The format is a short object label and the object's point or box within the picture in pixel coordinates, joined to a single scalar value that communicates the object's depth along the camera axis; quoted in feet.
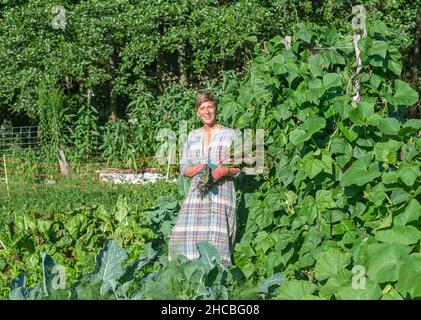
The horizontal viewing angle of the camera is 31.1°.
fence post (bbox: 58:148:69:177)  38.50
